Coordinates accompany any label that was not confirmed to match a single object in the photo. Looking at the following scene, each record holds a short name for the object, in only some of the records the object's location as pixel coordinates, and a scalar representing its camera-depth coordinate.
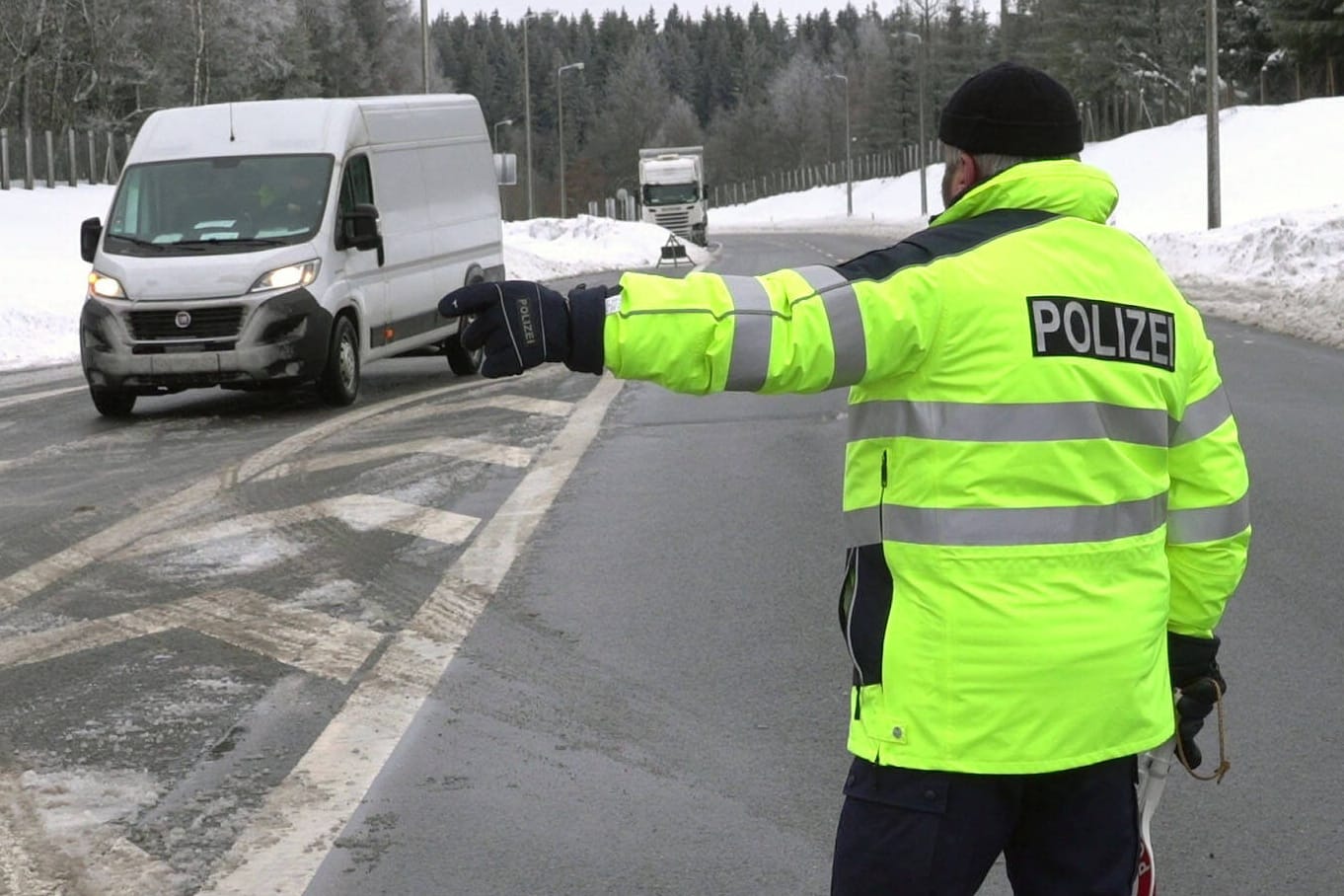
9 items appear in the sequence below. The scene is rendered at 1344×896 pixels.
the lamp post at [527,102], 62.26
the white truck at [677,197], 63.59
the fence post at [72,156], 53.47
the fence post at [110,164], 57.19
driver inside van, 15.10
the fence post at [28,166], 50.31
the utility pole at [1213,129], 34.03
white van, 14.40
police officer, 2.86
